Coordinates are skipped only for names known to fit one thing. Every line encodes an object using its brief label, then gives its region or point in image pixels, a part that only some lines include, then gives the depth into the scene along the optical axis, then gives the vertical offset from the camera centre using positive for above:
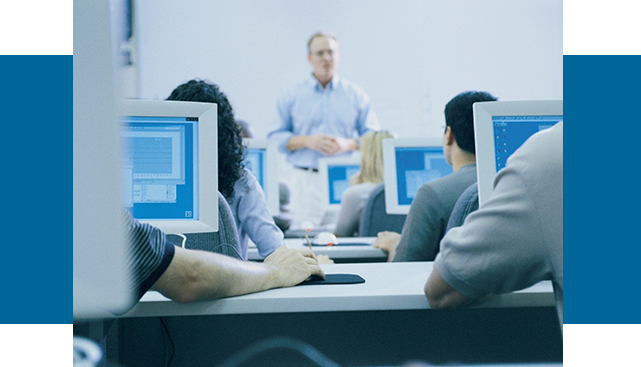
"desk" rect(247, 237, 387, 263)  2.16 -0.25
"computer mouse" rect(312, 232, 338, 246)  2.31 -0.22
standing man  4.73 +0.67
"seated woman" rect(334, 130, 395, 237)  2.88 +0.02
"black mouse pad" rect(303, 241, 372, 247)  2.29 -0.23
